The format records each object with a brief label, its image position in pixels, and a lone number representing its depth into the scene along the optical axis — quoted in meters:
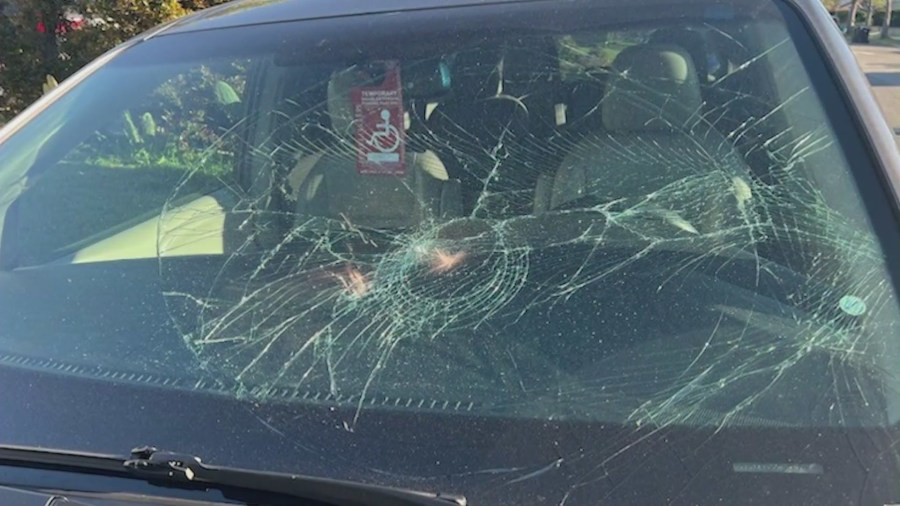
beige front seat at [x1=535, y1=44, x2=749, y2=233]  1.73
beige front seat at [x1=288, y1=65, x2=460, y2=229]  1.87
